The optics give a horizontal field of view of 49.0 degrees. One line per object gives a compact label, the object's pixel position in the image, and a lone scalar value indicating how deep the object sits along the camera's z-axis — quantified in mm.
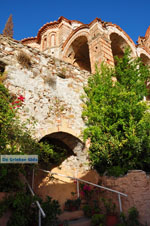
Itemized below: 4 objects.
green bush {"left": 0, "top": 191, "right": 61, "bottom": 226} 2885
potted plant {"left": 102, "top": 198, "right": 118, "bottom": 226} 3952
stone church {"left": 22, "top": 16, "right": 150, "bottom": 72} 8844
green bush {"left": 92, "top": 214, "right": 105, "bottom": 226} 3873
